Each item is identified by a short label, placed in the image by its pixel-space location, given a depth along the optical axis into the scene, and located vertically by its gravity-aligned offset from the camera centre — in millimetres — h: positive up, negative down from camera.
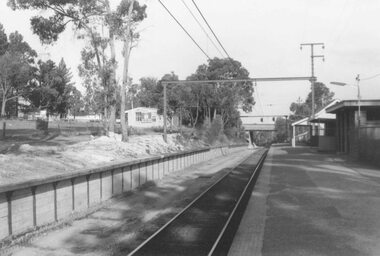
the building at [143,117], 83438 +3466
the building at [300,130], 71025 +1112
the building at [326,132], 44906 +221
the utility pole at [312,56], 66331 +11385
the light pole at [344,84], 37125 +4173
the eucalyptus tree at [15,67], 64625 +10035
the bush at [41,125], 43047 +1168
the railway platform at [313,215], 8992 -2156
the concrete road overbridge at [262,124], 120719 +2980
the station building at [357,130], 27775 +238
